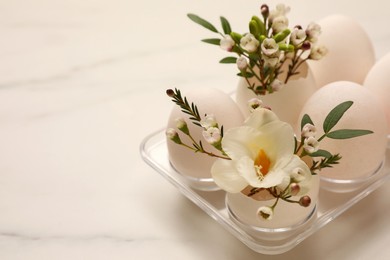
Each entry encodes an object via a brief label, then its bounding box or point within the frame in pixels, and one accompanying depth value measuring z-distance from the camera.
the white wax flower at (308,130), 0.62
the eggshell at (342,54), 0.86
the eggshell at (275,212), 0.66
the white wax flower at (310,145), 0.61
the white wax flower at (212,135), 0.62
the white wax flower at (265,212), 0.59
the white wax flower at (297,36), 0.70
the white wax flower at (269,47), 0.67
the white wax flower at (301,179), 0.61
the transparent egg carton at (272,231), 0.69
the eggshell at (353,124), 0.72
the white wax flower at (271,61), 0.69
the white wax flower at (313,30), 0.71
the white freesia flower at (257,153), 0.62
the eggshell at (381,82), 0.80
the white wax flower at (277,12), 0.70
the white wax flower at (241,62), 0.70
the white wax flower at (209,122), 0.63
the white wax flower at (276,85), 0.73
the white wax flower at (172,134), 0.67
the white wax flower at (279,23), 0.70
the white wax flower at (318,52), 0.75
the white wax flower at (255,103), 0.64
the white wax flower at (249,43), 0.69
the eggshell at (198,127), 0.75
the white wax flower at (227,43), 0.70
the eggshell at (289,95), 0.78
